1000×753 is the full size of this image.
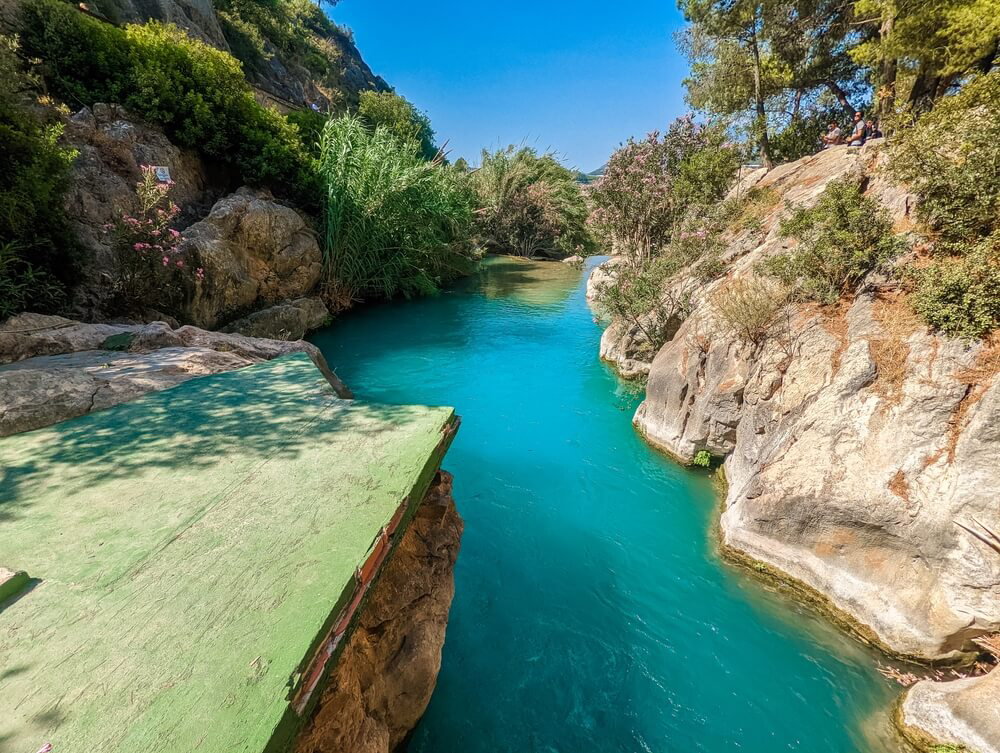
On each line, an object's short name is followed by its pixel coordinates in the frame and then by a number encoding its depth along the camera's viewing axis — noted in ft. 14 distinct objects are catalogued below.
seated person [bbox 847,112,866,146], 35.47
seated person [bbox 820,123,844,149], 40.47
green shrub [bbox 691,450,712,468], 20.31
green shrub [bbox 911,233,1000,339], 12.34
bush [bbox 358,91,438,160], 112.78
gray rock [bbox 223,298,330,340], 34.47
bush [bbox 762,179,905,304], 16.53
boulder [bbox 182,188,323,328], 31.65
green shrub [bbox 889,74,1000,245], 13.79
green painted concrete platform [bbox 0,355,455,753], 3.99
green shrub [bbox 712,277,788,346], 18.74
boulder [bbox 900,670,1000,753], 9.09
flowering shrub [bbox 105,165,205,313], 25.30
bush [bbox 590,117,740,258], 33.68
